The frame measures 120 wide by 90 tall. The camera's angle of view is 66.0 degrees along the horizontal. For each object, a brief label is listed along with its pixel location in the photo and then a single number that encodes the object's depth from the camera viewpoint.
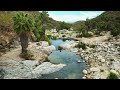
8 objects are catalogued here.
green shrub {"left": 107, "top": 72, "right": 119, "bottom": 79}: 4.78
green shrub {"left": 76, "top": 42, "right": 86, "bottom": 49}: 8.24
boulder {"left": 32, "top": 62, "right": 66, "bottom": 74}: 5.63
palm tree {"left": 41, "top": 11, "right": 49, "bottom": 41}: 7.64
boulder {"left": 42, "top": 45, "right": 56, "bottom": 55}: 7.39
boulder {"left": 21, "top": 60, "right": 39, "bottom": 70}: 5.83
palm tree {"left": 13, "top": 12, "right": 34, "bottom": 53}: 6.18
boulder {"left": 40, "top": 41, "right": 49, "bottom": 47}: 7.55
